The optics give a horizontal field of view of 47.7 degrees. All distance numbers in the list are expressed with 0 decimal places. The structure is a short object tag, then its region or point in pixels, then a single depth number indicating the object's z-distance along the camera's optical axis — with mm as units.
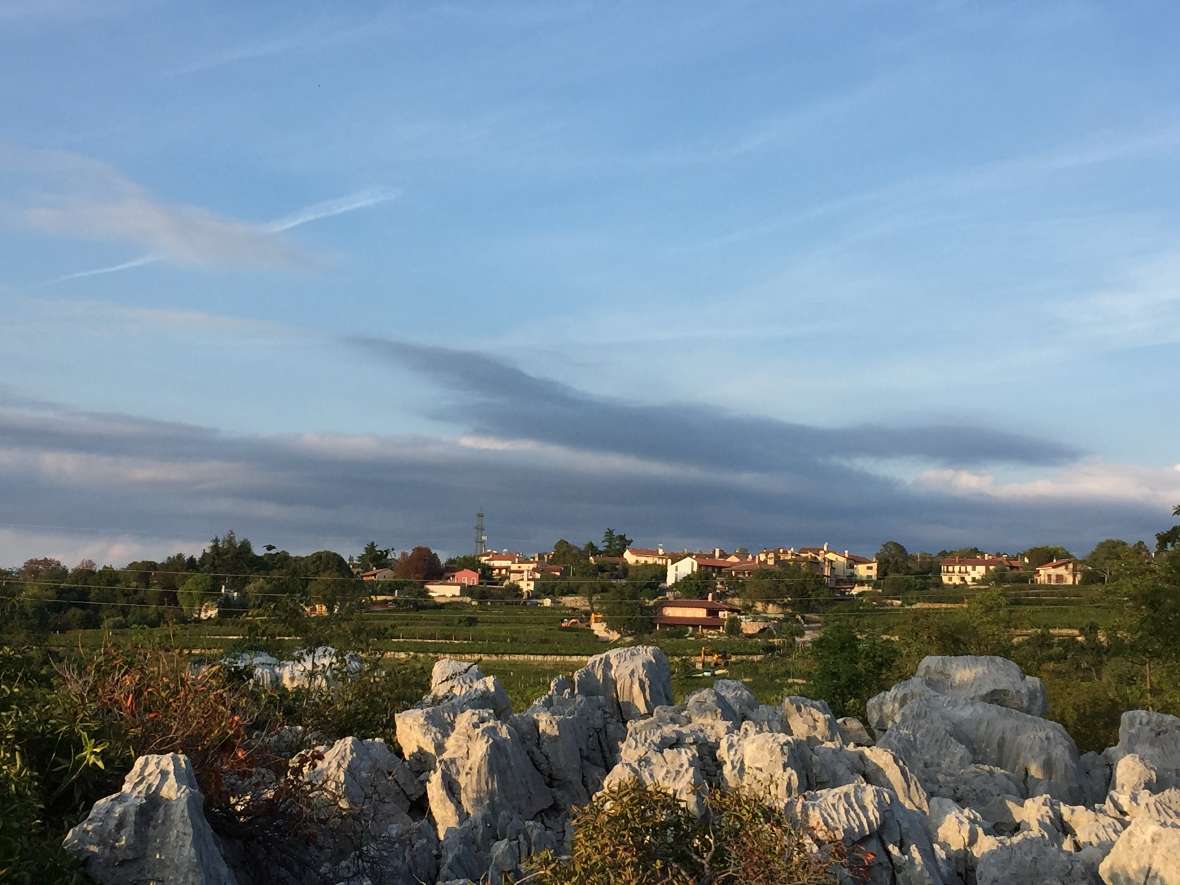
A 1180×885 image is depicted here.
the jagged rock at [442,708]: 20922
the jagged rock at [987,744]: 22400
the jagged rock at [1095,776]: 23750
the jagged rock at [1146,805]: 19312
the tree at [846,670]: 35500
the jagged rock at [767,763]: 18016
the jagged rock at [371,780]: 18375
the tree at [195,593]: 62719
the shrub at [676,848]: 13602
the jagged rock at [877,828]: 16188
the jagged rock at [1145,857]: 15734
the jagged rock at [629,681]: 24375
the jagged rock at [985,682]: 26797
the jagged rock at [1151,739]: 24703
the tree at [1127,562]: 32000
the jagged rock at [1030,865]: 16172
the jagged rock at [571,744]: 21172
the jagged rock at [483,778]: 19203
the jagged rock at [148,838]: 12938
